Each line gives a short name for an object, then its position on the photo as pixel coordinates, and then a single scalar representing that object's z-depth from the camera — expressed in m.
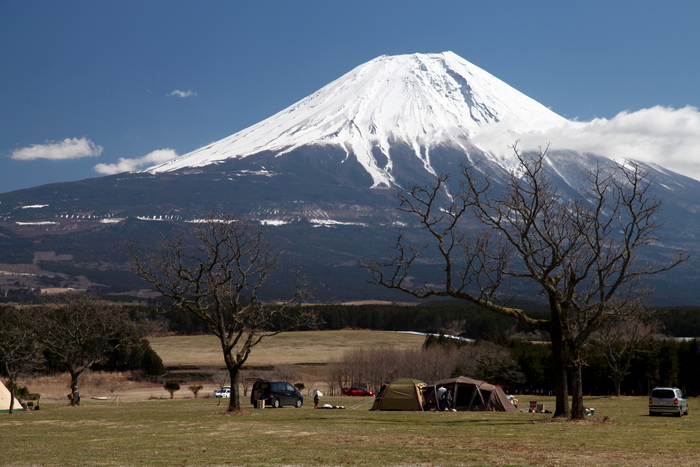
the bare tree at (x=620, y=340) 52.06
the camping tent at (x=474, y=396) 37.56
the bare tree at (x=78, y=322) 42.24
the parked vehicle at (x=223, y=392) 58.64
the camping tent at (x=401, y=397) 36.12
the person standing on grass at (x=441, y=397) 37.09
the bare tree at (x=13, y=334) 31.92
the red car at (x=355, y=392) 62.84
